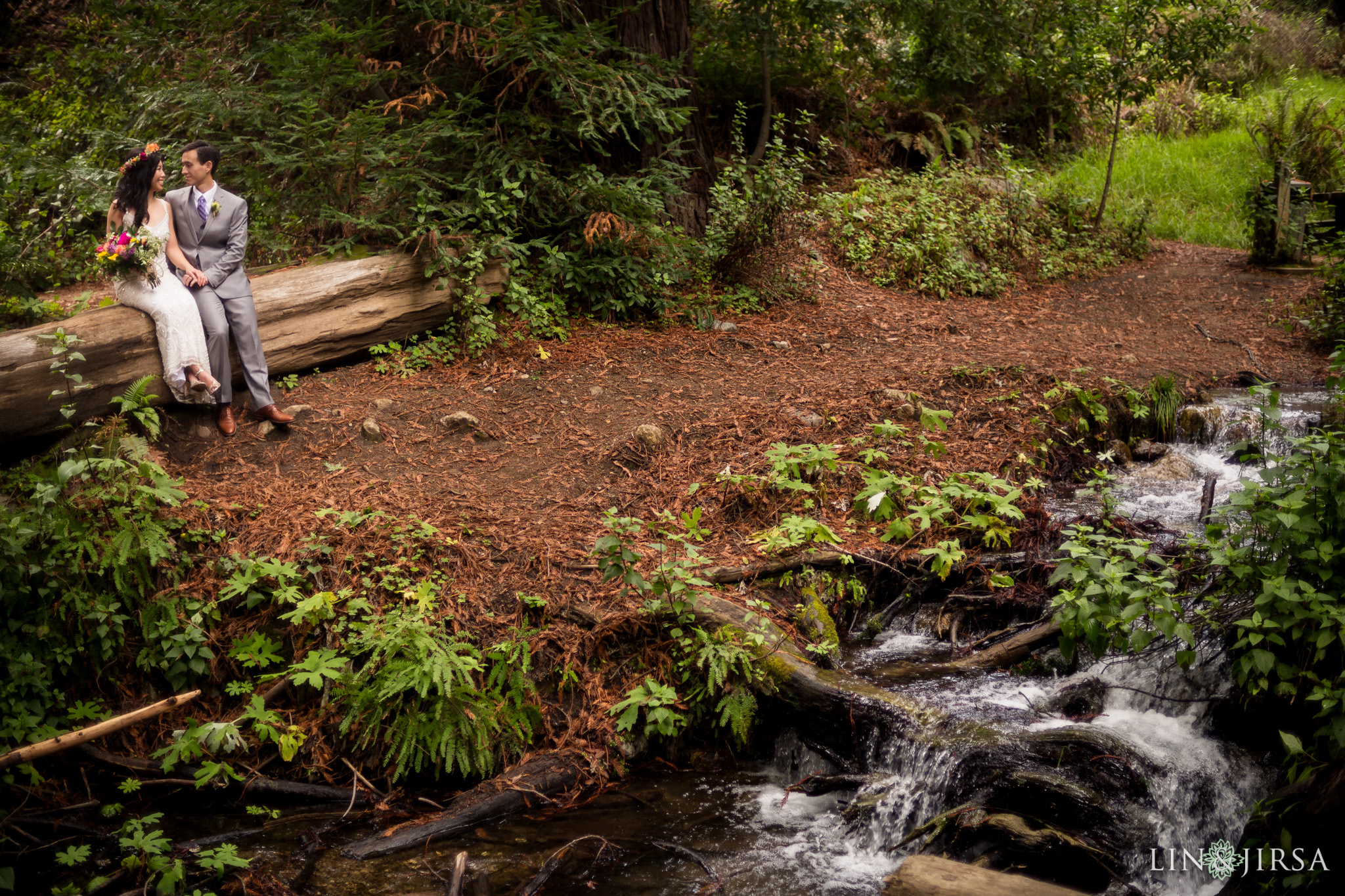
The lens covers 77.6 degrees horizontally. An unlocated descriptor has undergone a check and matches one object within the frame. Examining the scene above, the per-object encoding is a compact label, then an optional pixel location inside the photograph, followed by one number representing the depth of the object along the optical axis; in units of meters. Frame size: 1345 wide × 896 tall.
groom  5.76
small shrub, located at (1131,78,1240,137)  16.17
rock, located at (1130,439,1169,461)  6.61
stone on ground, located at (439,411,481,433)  6.24
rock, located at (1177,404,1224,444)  6.82
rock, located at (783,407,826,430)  6.33
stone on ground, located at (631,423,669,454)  6.06
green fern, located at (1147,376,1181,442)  6.84
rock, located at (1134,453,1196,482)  6.23
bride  5.54
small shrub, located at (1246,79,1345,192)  11.90
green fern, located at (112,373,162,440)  5.13
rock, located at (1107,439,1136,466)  6.52
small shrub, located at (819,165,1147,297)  10.54
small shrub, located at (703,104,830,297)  9.05
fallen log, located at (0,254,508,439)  5.12
